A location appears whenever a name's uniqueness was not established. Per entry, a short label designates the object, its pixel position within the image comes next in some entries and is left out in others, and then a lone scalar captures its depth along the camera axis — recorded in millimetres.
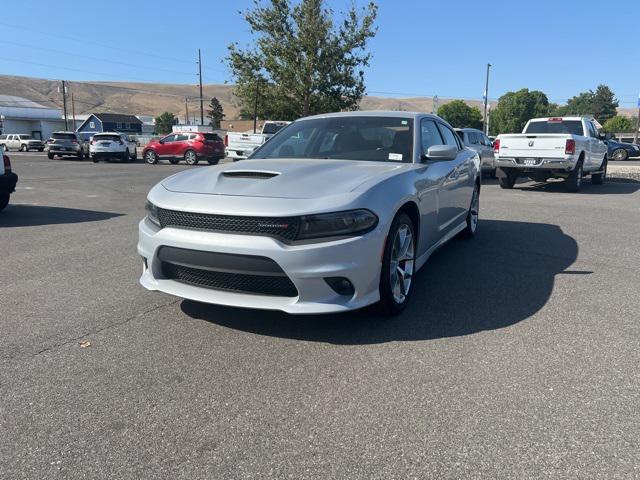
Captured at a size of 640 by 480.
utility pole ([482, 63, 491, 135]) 49250
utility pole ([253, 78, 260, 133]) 32213
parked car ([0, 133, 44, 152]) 45406
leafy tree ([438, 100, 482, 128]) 120750
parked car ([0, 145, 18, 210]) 8586
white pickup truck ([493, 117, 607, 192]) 12617
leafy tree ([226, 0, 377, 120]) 30781
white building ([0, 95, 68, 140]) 81875
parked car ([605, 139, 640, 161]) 30016
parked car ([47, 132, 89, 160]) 30188
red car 26438
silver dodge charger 3234
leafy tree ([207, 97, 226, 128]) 133375
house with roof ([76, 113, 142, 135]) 99688
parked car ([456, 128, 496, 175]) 16328
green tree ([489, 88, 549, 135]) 116625
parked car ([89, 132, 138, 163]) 27719
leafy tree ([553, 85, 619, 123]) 136125
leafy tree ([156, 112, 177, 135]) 122312
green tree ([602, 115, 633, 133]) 105562
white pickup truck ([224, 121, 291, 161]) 20953
